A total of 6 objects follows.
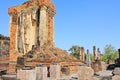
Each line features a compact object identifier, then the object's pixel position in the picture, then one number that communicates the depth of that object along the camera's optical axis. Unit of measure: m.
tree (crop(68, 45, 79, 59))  50.39
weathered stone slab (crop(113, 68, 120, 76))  7.33
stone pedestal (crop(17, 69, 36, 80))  8.64
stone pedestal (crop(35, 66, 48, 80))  11.06
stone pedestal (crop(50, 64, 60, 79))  13.61
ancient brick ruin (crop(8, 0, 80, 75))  21.62
